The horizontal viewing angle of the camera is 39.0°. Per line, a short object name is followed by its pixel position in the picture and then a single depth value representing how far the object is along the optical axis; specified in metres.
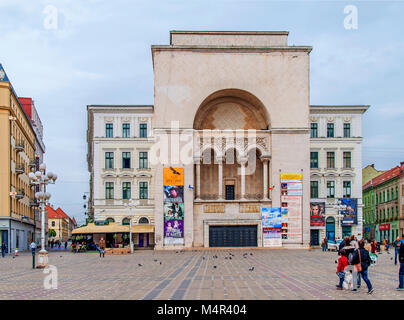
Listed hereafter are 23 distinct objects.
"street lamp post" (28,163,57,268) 30.71
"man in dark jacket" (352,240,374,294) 16.94
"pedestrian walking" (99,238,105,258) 45.01
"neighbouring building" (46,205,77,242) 161.38
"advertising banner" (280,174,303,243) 56.25
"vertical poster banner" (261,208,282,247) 56.12
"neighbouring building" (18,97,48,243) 84.59
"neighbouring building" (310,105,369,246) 65.94
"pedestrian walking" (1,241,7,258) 48.31
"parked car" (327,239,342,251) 52.46
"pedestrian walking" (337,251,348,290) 17.86
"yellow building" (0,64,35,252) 54.75
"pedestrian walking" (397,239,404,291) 17.60
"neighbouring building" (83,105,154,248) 63.69
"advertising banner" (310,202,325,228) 65.12
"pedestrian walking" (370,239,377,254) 33.90
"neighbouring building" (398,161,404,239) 72.62
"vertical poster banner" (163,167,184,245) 55.72
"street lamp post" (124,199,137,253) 52.46
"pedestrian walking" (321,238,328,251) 52.67
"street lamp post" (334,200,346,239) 56.00
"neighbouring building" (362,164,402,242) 75.94
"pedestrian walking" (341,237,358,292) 17.41
